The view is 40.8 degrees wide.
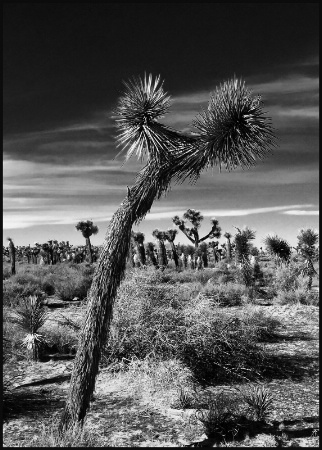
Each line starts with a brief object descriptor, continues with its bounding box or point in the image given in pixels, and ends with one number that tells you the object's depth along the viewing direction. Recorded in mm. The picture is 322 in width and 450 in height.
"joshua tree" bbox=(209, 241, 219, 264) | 50934
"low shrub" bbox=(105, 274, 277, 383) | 9000
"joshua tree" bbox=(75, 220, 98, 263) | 46750
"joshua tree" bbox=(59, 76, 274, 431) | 5961
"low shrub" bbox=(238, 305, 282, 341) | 12008
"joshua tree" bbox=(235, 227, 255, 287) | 22344
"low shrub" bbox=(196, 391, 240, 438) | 6348
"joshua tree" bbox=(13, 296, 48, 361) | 10766
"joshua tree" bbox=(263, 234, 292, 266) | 24297
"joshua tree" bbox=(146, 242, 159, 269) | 40862
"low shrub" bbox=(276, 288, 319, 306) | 18556
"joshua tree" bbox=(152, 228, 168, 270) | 36281
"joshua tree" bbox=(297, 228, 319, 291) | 22984
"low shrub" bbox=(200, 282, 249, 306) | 18656
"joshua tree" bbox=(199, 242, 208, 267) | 41116
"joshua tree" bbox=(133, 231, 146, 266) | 32103
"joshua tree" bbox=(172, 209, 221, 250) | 42188
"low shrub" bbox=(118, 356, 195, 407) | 8000
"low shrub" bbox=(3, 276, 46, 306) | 18141
